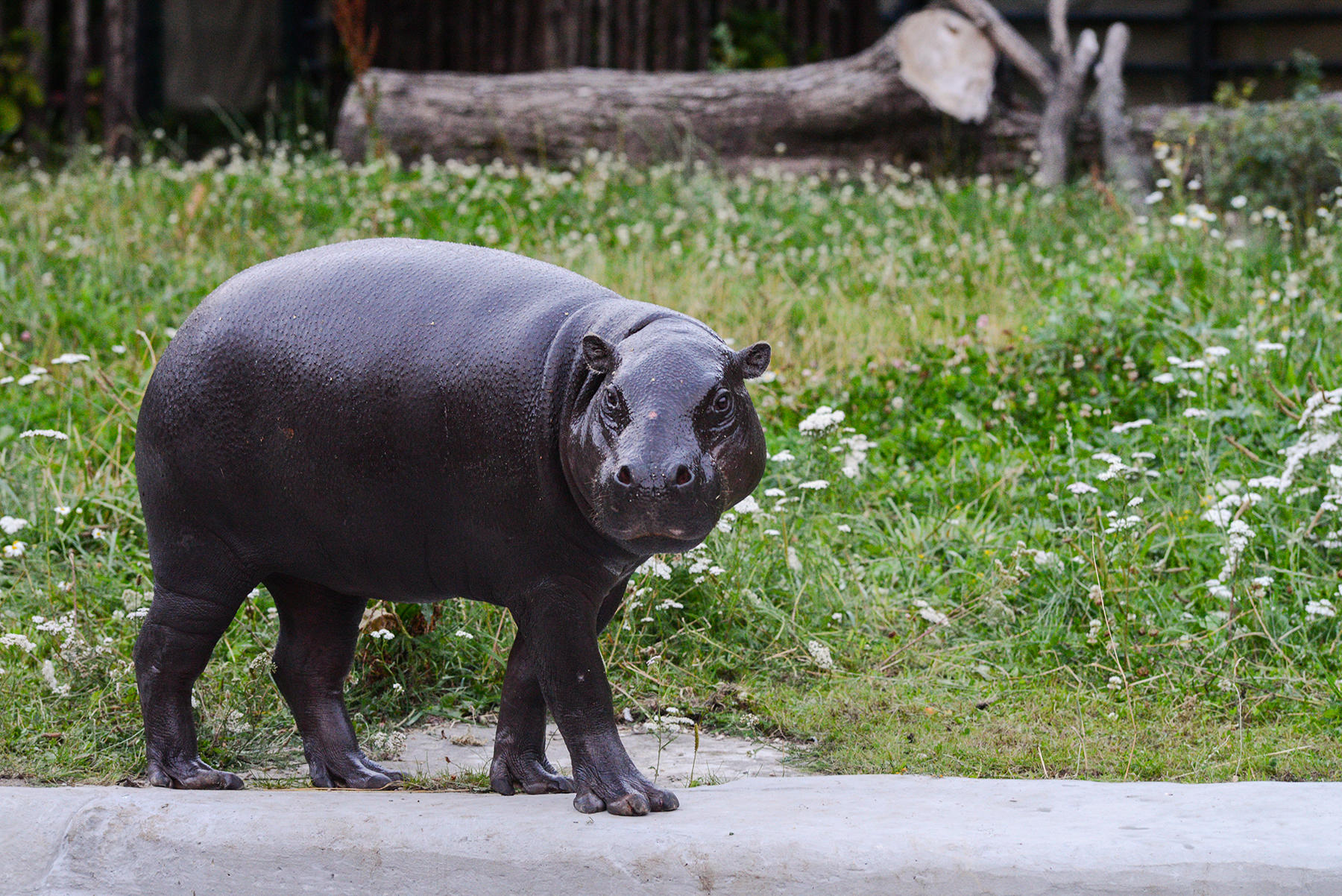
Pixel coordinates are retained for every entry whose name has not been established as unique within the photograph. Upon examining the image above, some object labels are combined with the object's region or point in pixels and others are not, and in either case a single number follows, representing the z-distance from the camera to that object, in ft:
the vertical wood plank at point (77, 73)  72.23
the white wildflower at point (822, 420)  28.40
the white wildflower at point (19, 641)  24.08
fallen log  61.87
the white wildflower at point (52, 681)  24.23
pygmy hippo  16.72
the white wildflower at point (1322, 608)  25.88
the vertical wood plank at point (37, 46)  72.74
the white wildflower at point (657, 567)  26.55
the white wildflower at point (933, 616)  27.32
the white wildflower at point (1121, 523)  27.20
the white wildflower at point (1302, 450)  27.91
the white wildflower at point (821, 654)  26.61
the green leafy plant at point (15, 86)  72.59
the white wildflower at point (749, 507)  28.66
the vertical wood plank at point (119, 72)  72.08
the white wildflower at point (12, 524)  25.30
